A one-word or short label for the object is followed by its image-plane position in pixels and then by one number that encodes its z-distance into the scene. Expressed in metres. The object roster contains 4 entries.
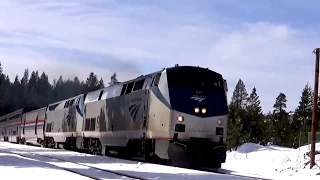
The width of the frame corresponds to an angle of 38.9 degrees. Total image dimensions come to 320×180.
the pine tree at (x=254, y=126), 62.33
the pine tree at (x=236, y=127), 51.91
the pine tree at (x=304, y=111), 91.73
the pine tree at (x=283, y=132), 81.19
